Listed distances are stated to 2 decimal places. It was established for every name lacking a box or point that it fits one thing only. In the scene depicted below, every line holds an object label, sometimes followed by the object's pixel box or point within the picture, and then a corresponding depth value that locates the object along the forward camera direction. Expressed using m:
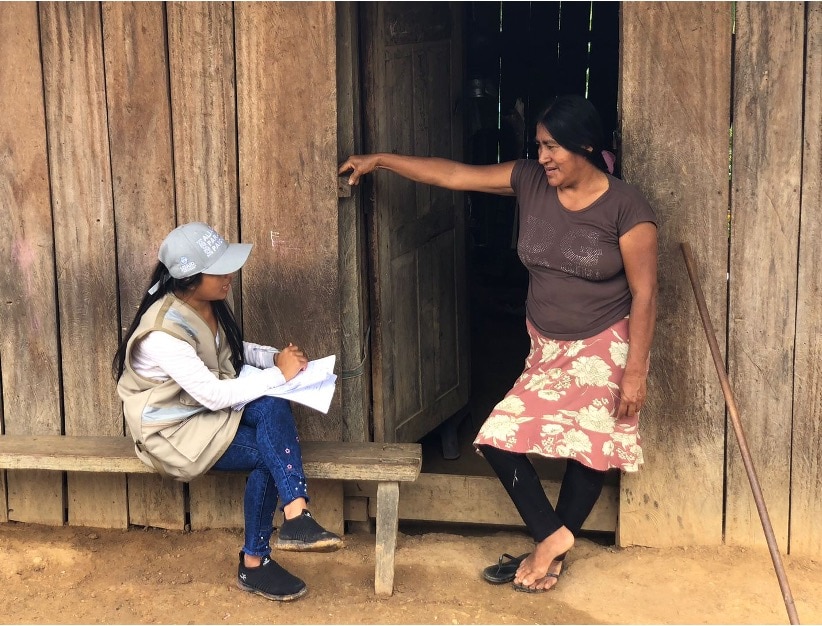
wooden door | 4.28
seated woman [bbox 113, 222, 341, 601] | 3.42
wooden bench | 3.70
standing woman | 3.52
